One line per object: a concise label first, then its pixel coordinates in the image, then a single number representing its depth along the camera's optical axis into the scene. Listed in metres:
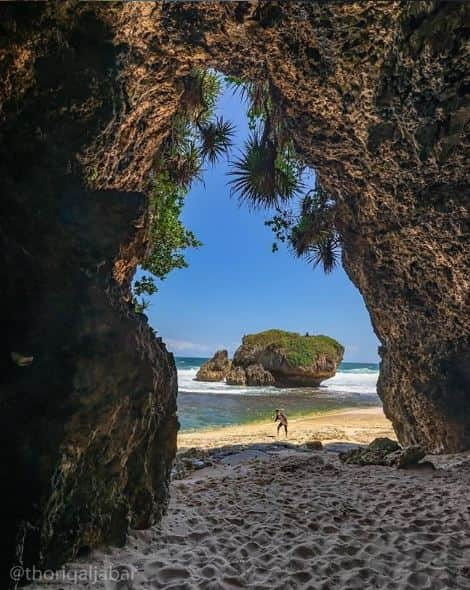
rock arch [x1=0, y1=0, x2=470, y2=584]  2.45
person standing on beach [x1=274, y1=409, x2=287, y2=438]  10.65
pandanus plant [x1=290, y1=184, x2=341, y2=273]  7.54
